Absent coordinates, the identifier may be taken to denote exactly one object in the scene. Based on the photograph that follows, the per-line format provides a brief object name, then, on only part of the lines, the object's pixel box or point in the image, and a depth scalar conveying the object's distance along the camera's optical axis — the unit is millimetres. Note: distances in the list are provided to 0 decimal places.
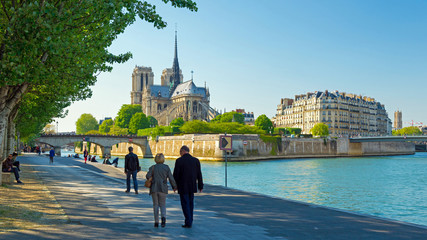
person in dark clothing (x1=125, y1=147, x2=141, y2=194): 16250
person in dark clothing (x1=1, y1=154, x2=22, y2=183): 18014
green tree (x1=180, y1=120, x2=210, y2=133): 98562
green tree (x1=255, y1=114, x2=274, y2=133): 111938
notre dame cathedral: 146125
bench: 17344
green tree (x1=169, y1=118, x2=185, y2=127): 121838
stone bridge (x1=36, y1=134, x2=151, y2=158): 84938
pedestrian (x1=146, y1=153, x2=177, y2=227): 9305
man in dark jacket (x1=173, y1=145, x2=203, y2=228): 9297
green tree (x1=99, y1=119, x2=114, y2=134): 162225
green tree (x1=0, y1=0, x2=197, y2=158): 9789
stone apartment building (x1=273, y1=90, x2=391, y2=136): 124250
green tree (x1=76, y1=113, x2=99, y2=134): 172925
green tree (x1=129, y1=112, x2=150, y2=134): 127875
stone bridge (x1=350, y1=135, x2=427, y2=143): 84000
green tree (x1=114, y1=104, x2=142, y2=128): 142375
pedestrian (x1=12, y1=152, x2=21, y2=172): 19572
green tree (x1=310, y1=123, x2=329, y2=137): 113938
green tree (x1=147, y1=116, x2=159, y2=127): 140800
